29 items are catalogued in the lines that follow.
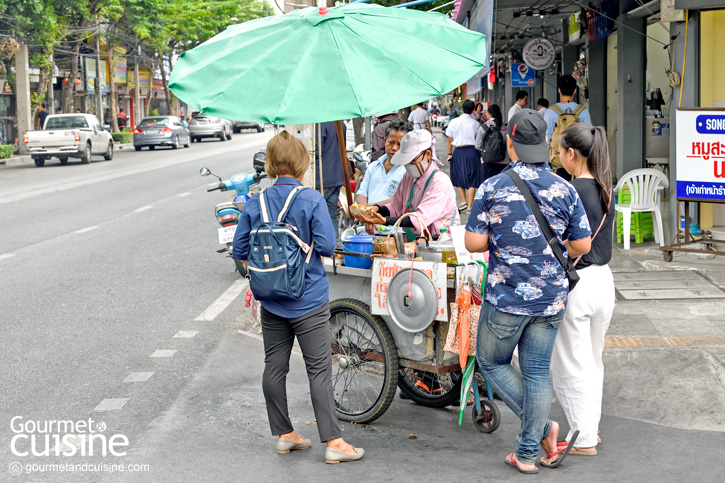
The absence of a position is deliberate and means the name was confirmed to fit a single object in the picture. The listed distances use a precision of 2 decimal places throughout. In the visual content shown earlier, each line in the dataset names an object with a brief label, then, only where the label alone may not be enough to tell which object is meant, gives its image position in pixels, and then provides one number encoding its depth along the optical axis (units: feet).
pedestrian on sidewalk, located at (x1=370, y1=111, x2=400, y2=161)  38.64
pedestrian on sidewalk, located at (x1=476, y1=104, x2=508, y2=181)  41.63
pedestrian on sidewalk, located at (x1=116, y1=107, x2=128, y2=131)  152.56
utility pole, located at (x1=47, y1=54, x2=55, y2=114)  126.93
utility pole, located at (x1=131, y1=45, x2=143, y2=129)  169.78
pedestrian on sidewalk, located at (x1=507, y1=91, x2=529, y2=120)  47.11
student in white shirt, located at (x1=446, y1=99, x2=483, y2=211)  45.60
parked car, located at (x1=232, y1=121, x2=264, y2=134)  208.45
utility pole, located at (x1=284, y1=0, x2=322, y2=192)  23.31
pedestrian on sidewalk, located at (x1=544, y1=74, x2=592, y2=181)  36.27
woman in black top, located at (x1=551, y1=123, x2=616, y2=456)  14.76
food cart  15.89
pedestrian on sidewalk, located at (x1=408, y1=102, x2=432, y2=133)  73.41
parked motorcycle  31.50
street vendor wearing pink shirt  17.74
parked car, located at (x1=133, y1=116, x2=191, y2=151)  123.24
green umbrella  15.14
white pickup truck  92.53
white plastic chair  33.30
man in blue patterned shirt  13.69
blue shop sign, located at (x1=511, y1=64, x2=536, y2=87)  72.59
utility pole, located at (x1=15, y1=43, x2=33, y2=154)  107.65
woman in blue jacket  14.73
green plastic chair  34.24
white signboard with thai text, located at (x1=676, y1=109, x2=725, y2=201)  28.89
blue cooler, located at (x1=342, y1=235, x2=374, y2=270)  17.34
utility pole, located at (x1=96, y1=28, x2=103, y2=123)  138.72
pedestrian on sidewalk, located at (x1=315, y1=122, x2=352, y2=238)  29.81
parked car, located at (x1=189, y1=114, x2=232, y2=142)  148.87
